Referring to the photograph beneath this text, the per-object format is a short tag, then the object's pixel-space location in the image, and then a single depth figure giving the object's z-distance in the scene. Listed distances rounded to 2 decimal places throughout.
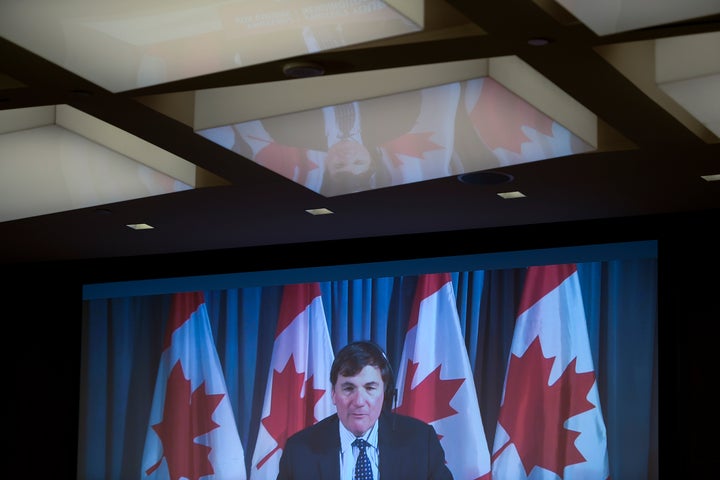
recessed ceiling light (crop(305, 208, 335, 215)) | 20.52
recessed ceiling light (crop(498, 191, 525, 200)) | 19.20
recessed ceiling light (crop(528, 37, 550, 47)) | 12.55
